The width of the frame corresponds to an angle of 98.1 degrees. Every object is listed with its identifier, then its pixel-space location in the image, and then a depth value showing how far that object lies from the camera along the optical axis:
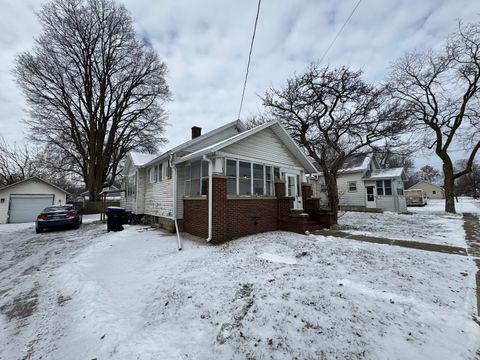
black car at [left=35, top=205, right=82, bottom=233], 11.20
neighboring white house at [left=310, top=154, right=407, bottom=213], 18.89
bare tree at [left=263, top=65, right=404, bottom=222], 10.88
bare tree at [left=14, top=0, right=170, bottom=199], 19.19
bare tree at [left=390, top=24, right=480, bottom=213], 15.29
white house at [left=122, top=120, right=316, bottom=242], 7.49
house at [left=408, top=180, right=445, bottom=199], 51.10
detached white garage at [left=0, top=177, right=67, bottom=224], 16.86
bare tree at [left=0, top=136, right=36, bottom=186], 28.06
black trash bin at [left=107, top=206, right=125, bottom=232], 10.73
